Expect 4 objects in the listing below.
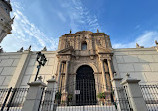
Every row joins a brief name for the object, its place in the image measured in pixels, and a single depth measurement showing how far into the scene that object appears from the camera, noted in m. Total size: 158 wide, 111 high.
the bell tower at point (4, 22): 13.58
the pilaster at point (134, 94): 3.63
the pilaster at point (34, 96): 3.68
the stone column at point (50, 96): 4.39
